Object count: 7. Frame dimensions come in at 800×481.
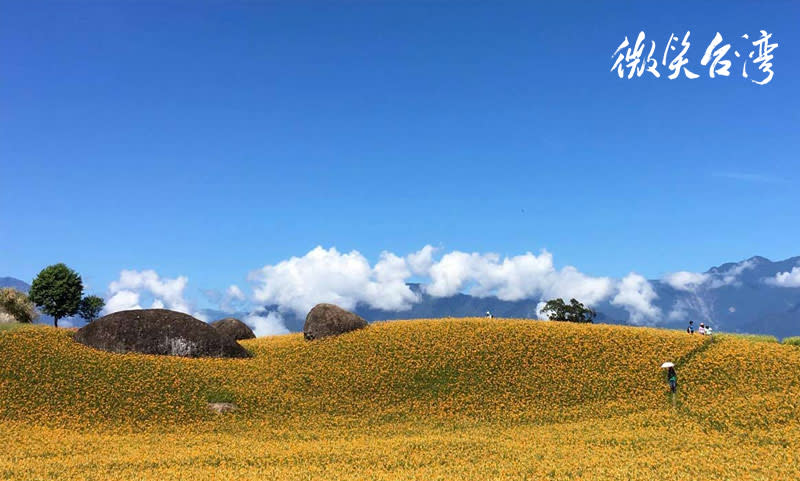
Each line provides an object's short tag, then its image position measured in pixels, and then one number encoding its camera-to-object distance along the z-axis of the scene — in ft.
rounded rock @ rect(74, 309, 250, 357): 175.83
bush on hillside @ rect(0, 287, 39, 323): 298.56
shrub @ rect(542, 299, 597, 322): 387.34
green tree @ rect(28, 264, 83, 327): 325.21
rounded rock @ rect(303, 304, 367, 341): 194.18
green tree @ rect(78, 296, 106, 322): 362.33
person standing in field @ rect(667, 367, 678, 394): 139.23
